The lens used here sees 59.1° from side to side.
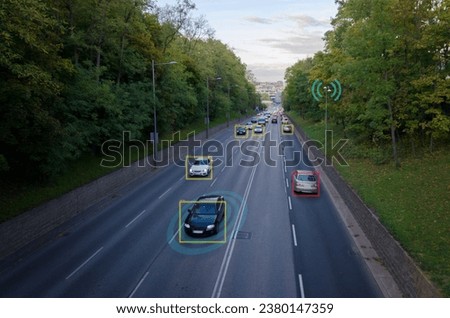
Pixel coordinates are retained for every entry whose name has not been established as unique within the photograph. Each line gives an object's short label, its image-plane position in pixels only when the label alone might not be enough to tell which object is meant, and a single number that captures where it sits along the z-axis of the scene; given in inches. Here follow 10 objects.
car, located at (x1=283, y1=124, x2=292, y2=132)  2765.7
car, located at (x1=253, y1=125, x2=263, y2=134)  2598.4
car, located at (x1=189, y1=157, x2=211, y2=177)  1199.6
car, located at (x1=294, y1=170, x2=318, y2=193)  951.0
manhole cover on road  668.1
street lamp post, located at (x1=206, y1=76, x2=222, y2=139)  2287.2
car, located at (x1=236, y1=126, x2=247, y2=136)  2518.5
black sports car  673.0
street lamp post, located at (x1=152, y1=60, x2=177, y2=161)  1281.5
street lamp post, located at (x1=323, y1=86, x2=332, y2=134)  1561.3
